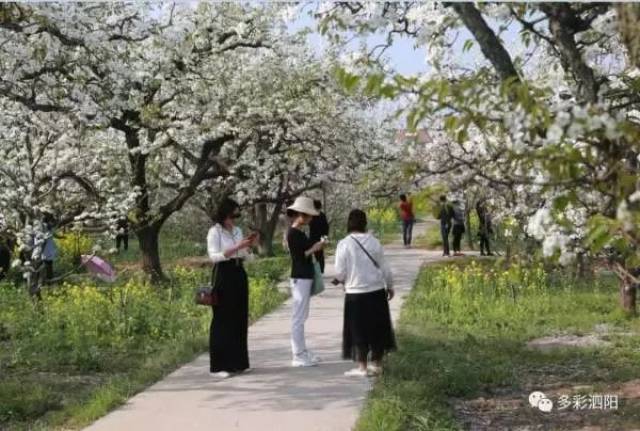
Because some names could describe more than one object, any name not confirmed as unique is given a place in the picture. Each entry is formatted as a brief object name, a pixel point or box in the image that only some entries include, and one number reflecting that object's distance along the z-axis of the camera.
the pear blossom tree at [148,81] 7.75
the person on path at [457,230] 20.88
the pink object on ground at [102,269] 14.10
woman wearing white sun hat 7.90
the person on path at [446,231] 20.35
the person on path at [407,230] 25.84
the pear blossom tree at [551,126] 2.87
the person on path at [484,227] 15.91
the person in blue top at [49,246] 11.05
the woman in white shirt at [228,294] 7.59
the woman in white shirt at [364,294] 7.19
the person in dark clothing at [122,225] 12.75
